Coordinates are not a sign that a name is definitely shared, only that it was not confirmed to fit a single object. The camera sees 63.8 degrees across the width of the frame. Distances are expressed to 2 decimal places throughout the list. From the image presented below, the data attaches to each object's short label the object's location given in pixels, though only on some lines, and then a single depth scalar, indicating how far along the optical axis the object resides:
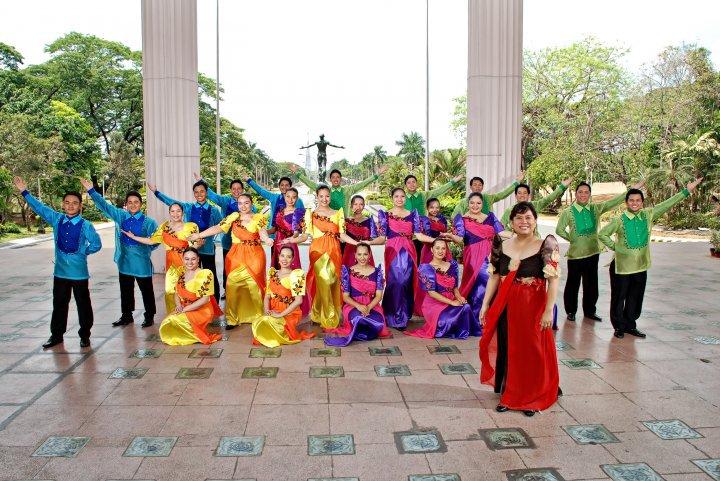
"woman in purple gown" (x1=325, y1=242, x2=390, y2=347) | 5.46
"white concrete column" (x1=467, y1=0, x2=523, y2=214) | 7.98
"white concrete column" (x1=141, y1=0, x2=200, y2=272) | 8.73
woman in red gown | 3.56
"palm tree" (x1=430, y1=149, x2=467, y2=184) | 17.30
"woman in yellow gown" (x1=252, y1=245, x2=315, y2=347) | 5.26
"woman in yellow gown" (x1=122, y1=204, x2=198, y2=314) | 5.94
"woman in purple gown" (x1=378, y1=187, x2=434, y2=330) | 6.00
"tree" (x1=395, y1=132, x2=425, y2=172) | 52.89
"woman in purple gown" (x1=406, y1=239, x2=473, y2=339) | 5.58
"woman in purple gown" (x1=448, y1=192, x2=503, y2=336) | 5.91
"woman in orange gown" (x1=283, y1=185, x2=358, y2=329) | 5.88
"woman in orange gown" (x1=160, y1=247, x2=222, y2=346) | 5.29
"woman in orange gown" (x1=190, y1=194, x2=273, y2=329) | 5.98
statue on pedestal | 23.23
